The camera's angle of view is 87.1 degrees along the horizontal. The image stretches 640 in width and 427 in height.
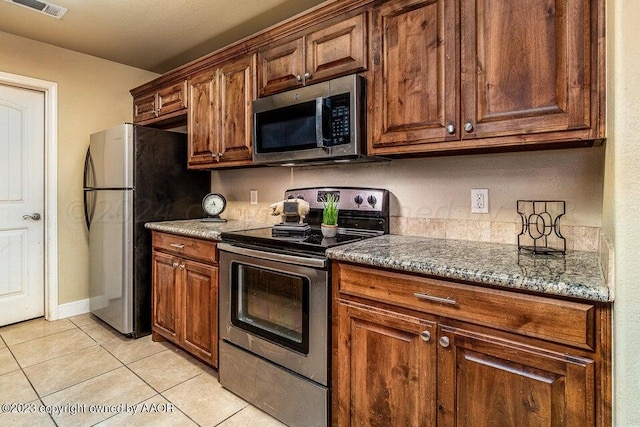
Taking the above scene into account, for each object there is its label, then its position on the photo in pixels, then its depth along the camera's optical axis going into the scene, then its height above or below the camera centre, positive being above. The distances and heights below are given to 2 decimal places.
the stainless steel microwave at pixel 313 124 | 1.74 +0.49
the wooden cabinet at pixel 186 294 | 2.07 -0.55
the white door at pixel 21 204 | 2.81 +0.07
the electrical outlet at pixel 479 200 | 1.69 +0.05
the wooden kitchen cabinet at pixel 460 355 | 0.97 -0.49
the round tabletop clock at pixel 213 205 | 2.71 +0.05
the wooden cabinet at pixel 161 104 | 2.78 +0.96
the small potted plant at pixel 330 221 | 1.83 -0.05
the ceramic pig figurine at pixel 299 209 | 2.01 +0.01
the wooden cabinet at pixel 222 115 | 2.29 +0.71
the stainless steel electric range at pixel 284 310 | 1.52 -0.50
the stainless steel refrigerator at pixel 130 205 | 2.58 +0.05
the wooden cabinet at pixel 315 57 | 1.75 +0.88
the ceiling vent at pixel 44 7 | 2.22 +1.39
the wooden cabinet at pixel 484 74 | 1.20 +0.56
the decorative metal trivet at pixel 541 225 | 1.50 -0.07
